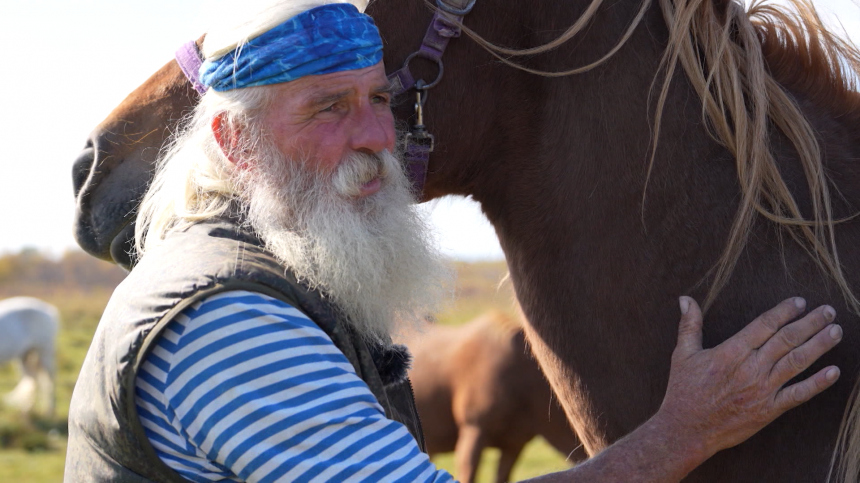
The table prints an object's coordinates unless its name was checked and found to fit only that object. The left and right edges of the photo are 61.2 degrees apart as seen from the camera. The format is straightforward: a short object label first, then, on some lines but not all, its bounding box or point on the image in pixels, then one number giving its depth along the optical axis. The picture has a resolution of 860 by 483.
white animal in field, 11.80
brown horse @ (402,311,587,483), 6.35
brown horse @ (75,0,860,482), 1.54
